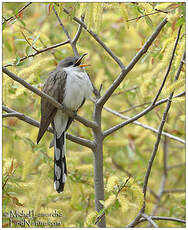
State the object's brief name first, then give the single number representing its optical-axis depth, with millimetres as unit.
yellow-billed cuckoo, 6773
